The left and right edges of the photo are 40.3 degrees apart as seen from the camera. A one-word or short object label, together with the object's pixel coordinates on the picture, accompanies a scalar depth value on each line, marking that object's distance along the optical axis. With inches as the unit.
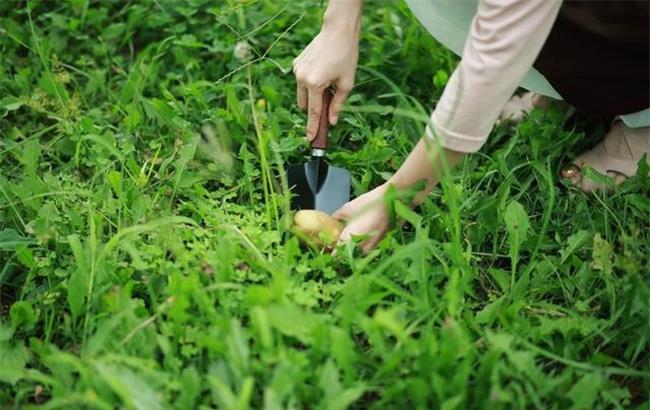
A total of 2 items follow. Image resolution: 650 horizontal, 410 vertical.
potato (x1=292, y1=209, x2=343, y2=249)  73.4
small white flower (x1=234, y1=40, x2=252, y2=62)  95.9
